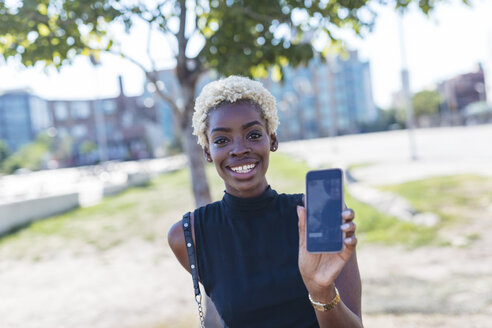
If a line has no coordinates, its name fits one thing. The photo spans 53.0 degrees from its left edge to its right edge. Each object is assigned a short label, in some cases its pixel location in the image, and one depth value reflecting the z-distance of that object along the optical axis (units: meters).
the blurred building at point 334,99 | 96.50
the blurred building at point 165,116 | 81.74
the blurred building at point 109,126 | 71.19
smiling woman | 1.87
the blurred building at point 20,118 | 89.82
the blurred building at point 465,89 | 97.62
